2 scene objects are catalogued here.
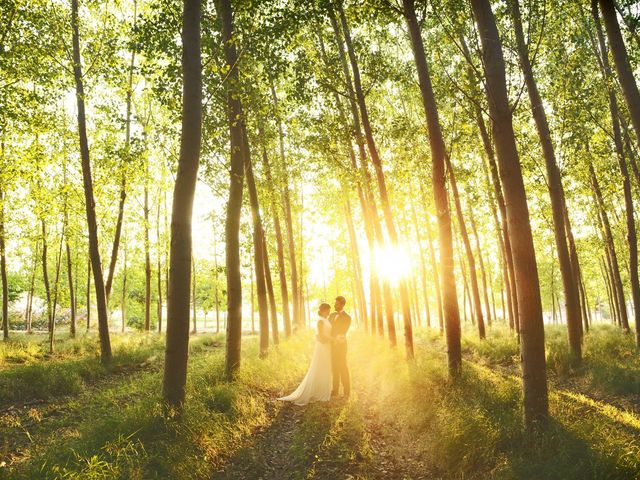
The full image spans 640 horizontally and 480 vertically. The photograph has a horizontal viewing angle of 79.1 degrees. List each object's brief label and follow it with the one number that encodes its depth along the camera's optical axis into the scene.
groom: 9.58
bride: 9.38
